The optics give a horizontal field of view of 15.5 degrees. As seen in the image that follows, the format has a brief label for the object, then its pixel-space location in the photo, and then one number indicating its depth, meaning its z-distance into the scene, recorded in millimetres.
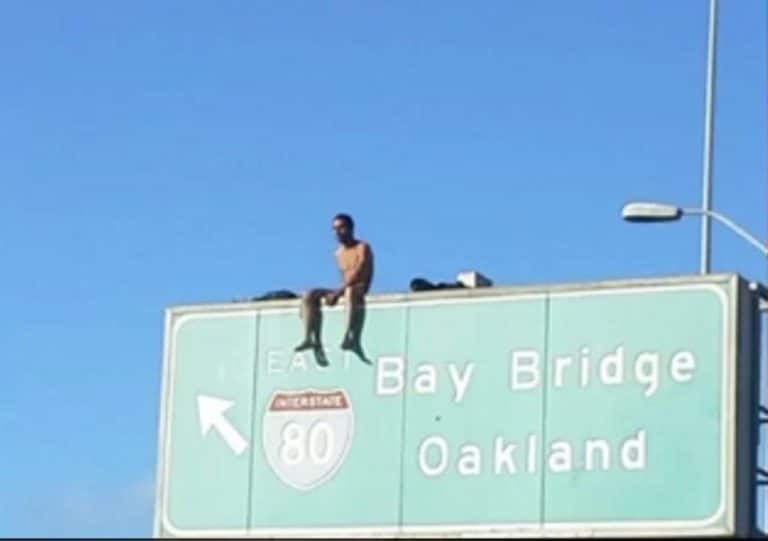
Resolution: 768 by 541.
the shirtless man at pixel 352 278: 27594
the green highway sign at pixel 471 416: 25406
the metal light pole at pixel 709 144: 43406
